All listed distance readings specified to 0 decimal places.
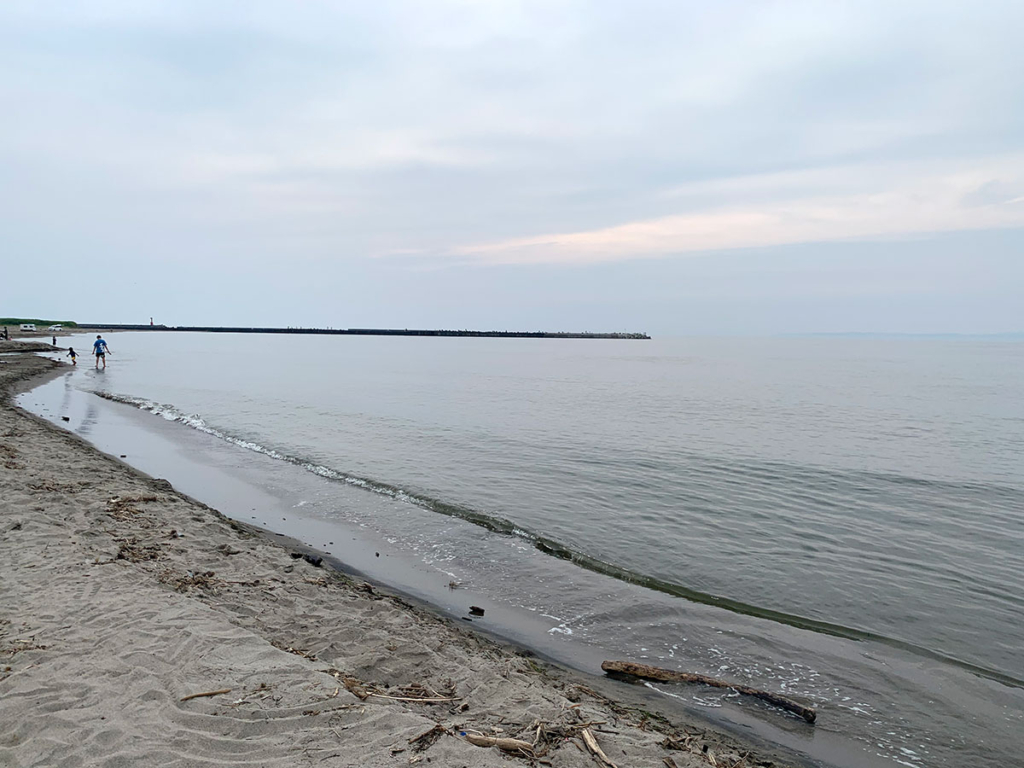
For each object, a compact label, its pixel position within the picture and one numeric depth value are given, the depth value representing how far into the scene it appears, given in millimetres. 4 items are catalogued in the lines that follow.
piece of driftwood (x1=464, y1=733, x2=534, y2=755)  4359
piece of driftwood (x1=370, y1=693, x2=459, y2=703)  5050
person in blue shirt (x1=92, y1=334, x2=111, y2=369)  43781
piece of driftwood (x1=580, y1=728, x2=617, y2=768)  4406
